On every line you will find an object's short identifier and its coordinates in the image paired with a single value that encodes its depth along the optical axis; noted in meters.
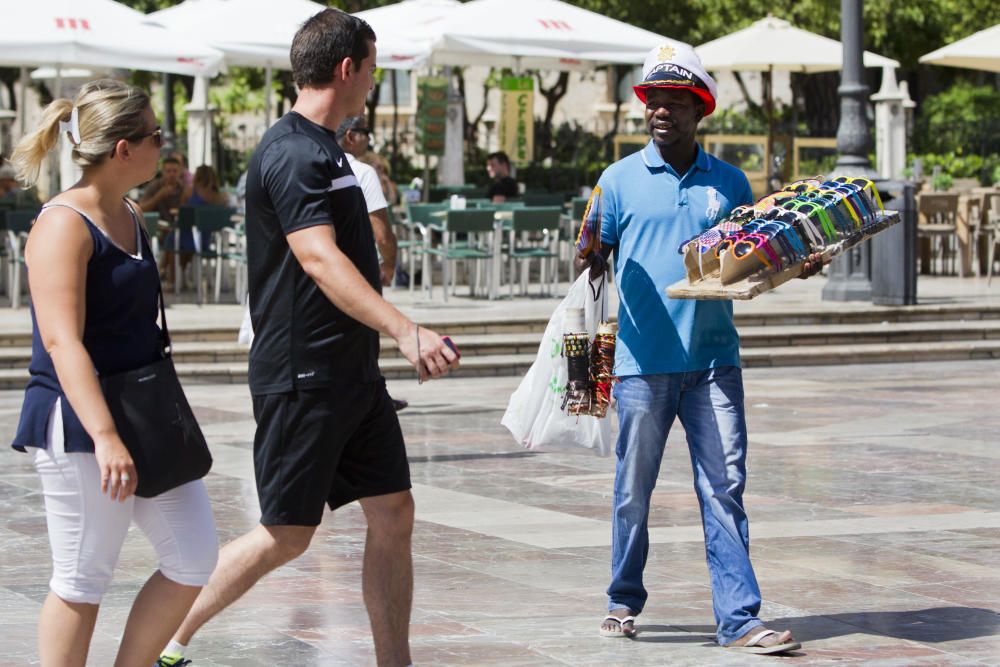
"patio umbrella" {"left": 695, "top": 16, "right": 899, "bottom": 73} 25.34
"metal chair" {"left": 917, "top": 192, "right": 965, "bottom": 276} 21.61
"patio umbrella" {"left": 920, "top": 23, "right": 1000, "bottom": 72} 22.52
